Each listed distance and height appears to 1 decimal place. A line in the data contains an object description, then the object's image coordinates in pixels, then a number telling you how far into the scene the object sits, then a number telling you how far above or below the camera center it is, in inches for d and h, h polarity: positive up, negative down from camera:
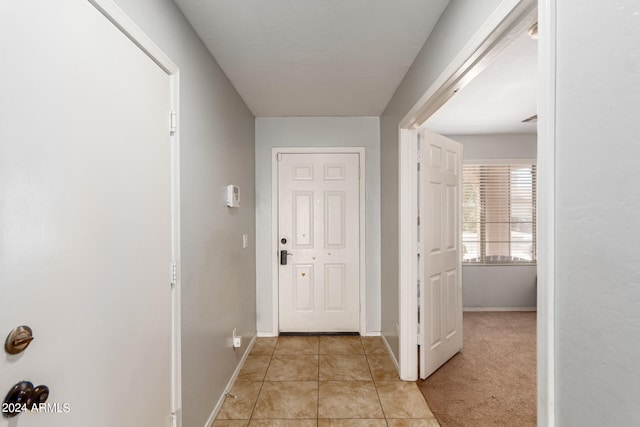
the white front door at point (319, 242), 136.3 -13.2
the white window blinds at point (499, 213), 167.3 -0.8
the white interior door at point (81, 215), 29.8 -0.3
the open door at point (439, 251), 97.7 -13.2
